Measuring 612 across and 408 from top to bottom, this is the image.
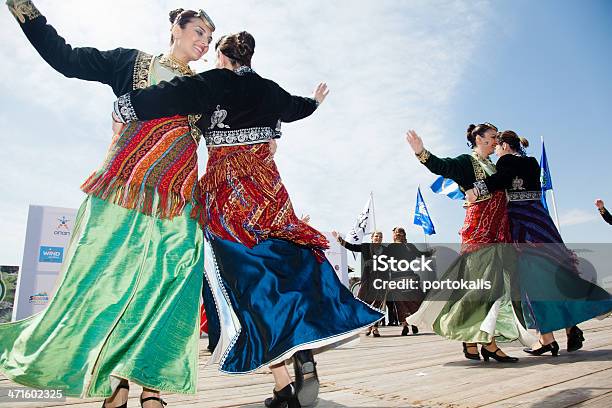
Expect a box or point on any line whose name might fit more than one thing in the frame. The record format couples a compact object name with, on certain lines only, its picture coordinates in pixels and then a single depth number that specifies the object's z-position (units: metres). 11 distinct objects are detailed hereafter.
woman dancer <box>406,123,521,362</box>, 3.41
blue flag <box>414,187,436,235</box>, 13.82
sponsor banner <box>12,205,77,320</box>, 6.49
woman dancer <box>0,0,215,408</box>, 1.51
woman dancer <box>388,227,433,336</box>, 7.62
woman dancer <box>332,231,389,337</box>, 8.02
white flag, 11.09
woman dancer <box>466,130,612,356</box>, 3.53
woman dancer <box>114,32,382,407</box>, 1.83
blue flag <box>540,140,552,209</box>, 11.94
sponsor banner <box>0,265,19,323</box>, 7.12
